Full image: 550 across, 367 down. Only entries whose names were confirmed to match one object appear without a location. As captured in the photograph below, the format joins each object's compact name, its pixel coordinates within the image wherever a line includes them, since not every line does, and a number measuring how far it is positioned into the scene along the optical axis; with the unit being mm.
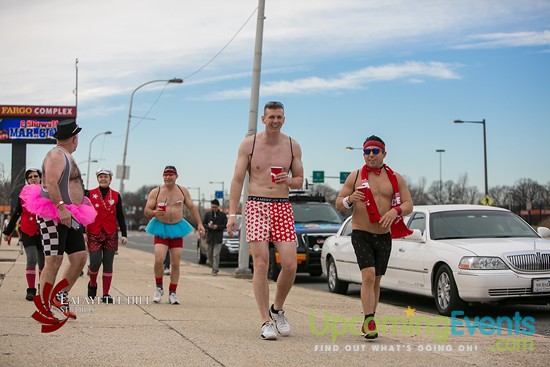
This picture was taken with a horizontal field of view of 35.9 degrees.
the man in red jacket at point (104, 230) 11344
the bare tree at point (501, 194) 101181
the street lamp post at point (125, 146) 42062
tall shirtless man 7695
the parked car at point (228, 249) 25759
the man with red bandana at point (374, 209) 7789
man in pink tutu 7754
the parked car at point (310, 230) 18297
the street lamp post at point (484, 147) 44719
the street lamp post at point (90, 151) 61406
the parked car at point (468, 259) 10406
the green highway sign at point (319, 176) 65812
